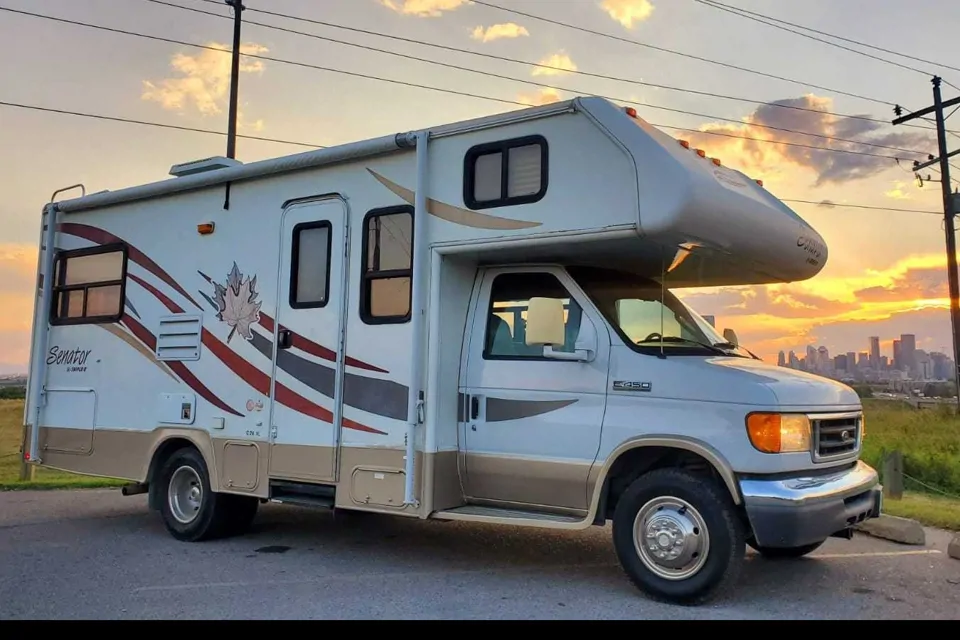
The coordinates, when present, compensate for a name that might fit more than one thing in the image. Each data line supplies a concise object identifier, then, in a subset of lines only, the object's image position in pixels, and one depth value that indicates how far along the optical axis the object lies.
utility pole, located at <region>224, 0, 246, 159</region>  16.38
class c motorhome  5.40
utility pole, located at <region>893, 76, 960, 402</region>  19.55
